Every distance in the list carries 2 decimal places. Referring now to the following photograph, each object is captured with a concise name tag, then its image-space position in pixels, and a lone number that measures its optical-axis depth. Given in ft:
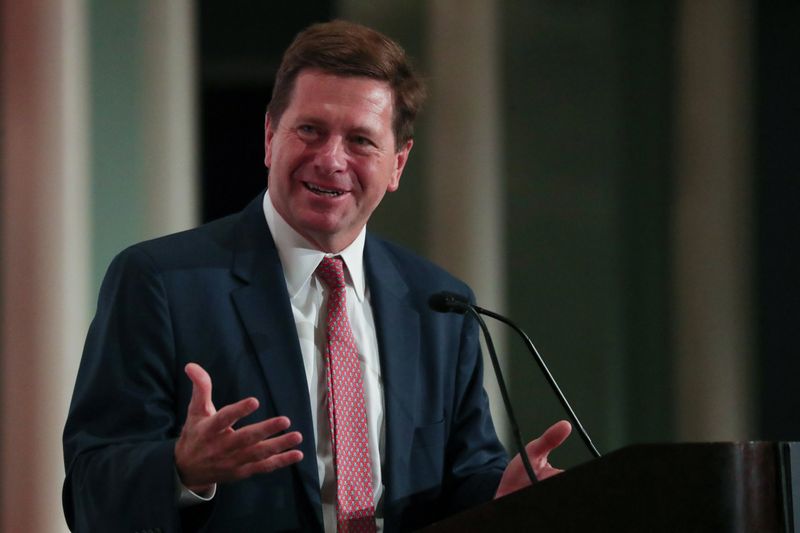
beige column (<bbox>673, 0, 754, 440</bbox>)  34.68
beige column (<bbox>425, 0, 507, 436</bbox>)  31.68
